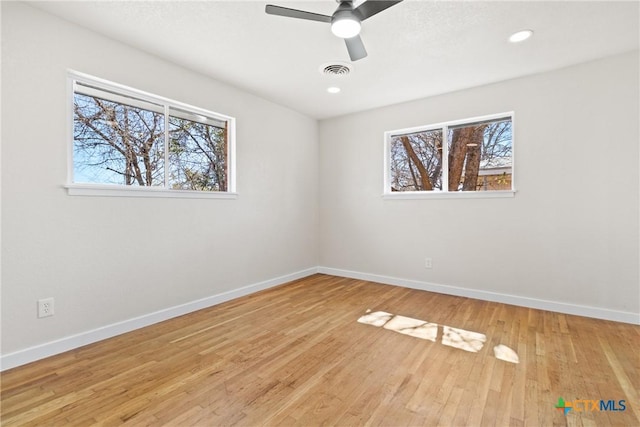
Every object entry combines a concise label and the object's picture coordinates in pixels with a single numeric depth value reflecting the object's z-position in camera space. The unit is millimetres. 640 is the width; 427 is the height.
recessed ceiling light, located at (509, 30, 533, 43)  2443
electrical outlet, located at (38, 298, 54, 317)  2180
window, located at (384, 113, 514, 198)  3516
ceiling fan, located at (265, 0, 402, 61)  1832
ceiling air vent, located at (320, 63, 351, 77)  2998
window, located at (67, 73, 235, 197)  2469
